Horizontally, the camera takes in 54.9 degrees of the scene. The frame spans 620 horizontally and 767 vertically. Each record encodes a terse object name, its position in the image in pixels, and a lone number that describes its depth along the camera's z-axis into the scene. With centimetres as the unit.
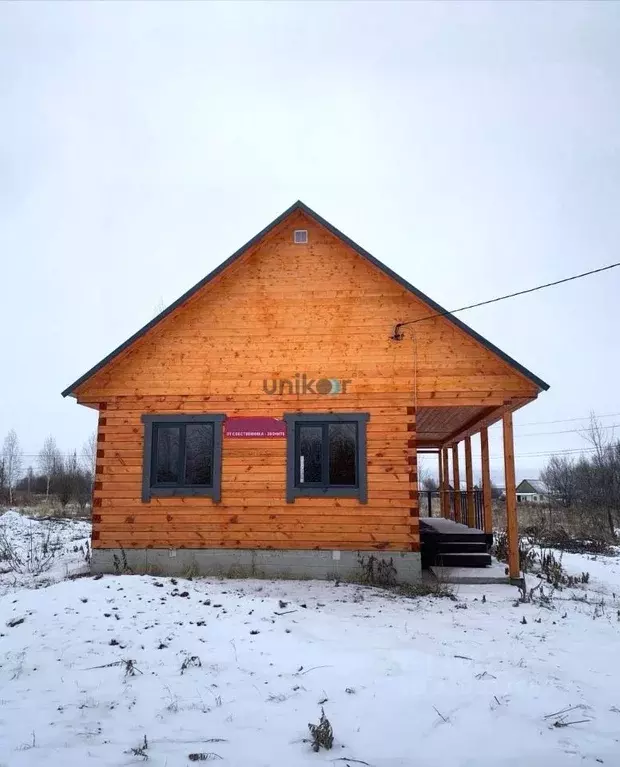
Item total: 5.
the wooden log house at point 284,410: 1233
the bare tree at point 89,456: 8375
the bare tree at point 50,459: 7951
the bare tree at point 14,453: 9239
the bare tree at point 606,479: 3412
